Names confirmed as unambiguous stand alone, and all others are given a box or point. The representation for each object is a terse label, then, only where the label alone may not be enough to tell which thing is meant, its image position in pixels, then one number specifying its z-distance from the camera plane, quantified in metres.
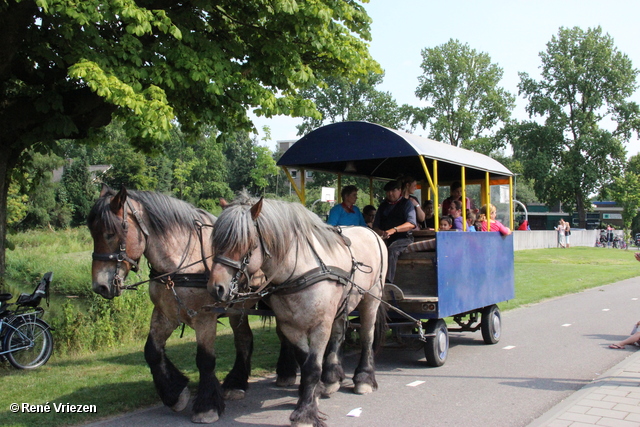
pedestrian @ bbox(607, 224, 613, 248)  43.64
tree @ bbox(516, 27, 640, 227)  45.88
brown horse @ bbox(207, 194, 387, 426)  4.12
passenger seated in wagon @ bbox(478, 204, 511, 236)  8.34
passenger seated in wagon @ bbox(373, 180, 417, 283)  6.77
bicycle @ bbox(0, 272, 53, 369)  7.21
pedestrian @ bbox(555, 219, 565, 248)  37.00
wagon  6.59
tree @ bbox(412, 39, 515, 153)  47.41
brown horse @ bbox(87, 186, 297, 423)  4.42
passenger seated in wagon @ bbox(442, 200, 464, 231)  7.72
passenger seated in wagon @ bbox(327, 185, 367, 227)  7.32
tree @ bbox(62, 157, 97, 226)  45.56
